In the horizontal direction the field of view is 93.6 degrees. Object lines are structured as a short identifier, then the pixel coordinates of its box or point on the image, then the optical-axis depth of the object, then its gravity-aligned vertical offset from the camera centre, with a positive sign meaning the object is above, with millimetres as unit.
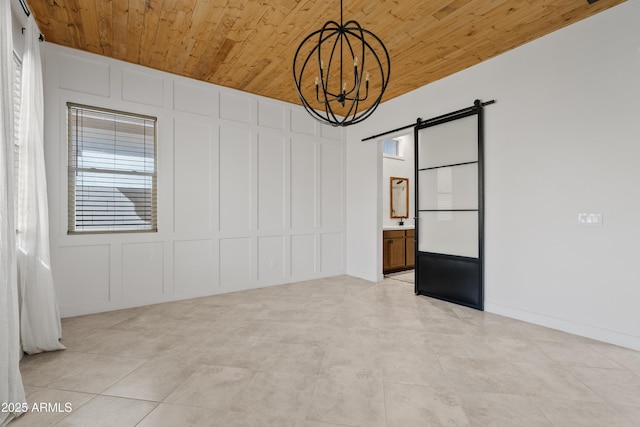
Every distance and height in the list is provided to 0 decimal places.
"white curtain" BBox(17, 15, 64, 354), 2527 -142
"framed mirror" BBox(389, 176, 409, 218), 6574 +344
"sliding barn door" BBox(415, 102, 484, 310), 3789 +50
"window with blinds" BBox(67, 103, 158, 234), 3537 +515
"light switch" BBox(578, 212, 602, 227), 2813 -54
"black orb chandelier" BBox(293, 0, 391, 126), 3264 +1847
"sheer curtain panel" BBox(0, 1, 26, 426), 1748 -220
